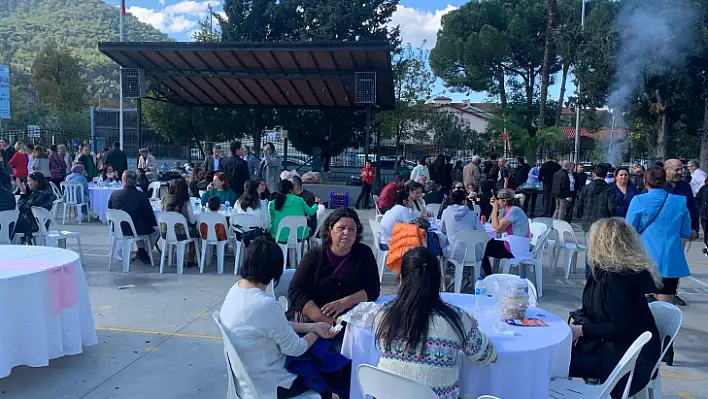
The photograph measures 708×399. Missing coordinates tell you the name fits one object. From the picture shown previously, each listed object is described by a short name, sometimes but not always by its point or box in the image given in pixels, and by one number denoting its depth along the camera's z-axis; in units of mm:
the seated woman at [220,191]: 8156
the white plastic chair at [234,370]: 2604
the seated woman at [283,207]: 7012
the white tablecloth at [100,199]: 10344
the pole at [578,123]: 20281
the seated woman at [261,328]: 2629
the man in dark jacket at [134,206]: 7082
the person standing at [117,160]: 12680
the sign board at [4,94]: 13711
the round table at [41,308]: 3561
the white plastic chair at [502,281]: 3830
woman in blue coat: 5191
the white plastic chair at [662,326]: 3150
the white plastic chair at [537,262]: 6375
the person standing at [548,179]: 13000
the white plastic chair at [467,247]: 6109
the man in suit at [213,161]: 11141
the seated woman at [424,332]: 2326
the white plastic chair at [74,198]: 10742
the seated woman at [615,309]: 2996
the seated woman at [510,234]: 6254
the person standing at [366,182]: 14383
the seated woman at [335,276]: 3490
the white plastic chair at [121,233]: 6906
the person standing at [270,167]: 11992
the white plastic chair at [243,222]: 6902
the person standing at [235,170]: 10148
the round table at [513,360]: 2594
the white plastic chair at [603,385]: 2656
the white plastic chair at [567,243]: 7301
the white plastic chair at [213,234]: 7035
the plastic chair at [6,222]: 6367
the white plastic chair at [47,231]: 7019
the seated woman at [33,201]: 7035
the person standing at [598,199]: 6930
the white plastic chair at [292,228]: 6930
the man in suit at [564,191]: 12258
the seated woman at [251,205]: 7023
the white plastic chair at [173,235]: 6879
